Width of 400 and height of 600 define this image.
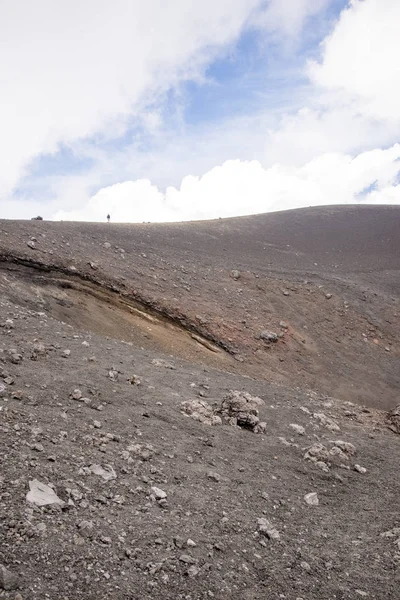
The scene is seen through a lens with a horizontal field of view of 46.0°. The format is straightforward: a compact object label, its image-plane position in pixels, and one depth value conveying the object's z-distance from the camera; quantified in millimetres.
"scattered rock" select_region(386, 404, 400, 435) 9383
